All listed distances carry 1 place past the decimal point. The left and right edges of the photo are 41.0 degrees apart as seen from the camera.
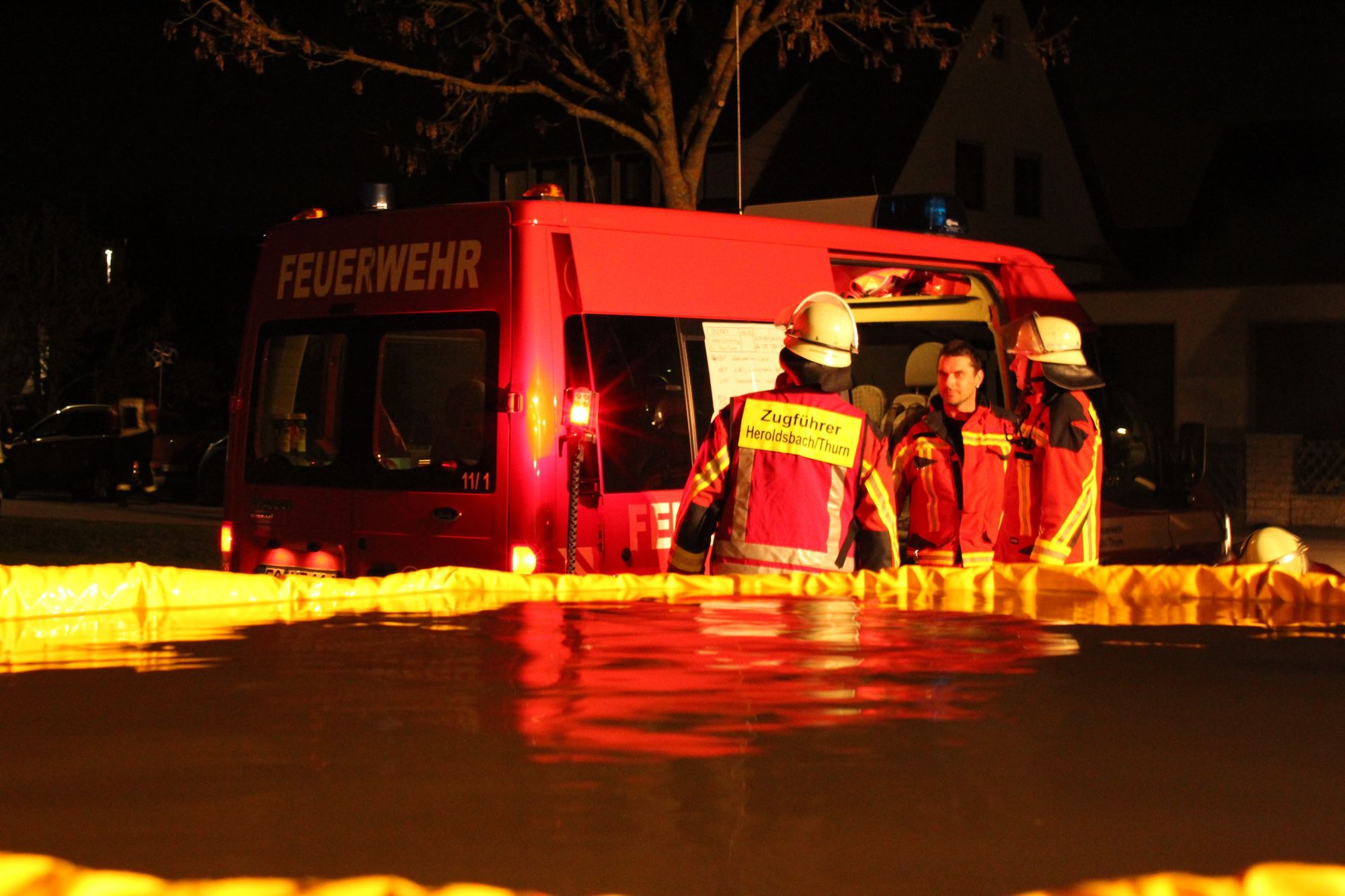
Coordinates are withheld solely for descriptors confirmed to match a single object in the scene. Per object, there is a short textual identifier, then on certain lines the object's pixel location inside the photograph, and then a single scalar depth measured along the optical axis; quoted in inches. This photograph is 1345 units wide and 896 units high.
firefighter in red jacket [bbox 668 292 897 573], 214.8
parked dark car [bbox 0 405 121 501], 1176.2
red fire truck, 275.7
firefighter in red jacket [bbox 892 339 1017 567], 264.8
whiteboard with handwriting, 310.0
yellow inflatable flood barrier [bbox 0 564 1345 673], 133.3
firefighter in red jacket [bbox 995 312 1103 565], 256.4
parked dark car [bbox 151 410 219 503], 1177.4
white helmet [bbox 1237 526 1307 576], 191.0
